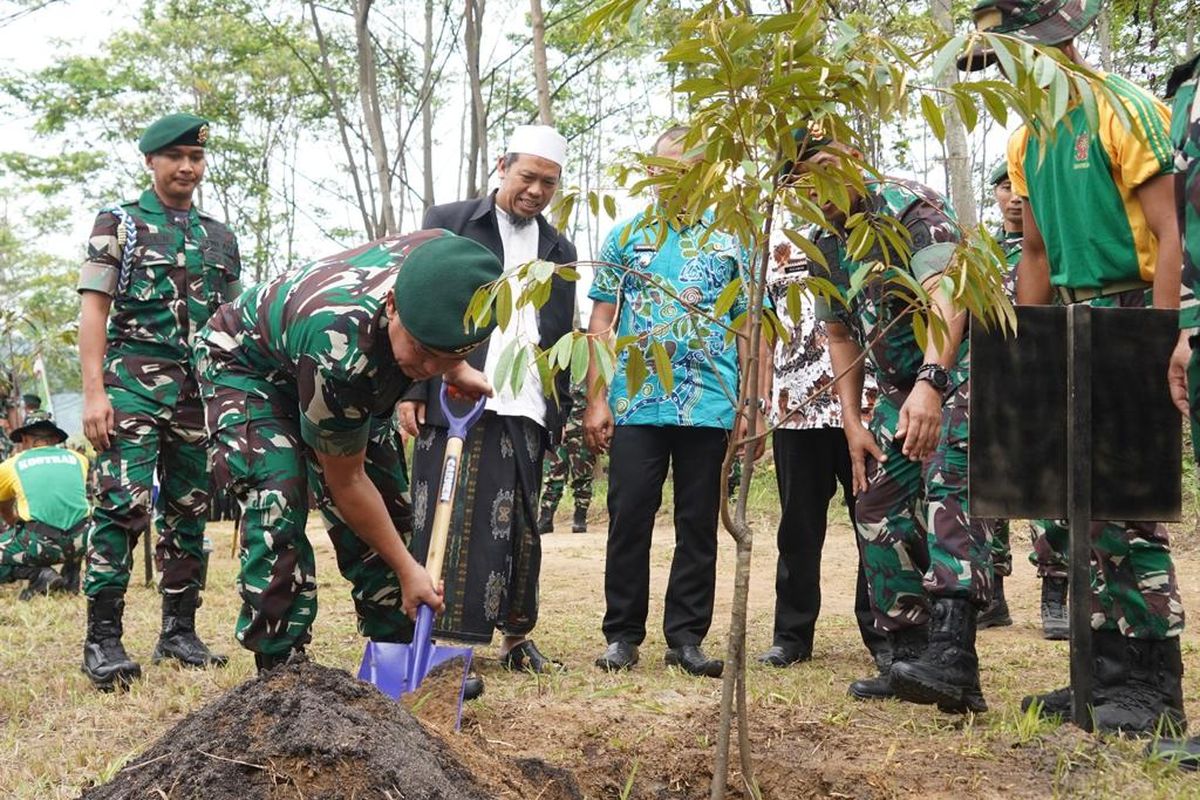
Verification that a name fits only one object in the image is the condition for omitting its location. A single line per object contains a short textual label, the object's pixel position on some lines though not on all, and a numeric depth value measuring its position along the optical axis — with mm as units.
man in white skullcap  4340
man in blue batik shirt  4473
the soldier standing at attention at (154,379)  4398
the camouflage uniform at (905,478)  3574
